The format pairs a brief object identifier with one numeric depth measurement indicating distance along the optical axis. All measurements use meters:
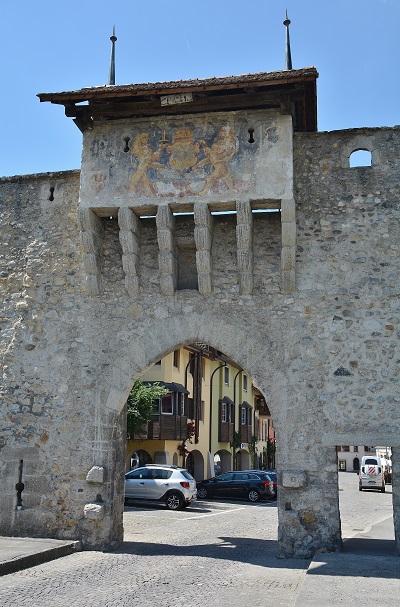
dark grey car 24.92
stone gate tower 10.34
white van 33.84
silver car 20.27
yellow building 28.98
